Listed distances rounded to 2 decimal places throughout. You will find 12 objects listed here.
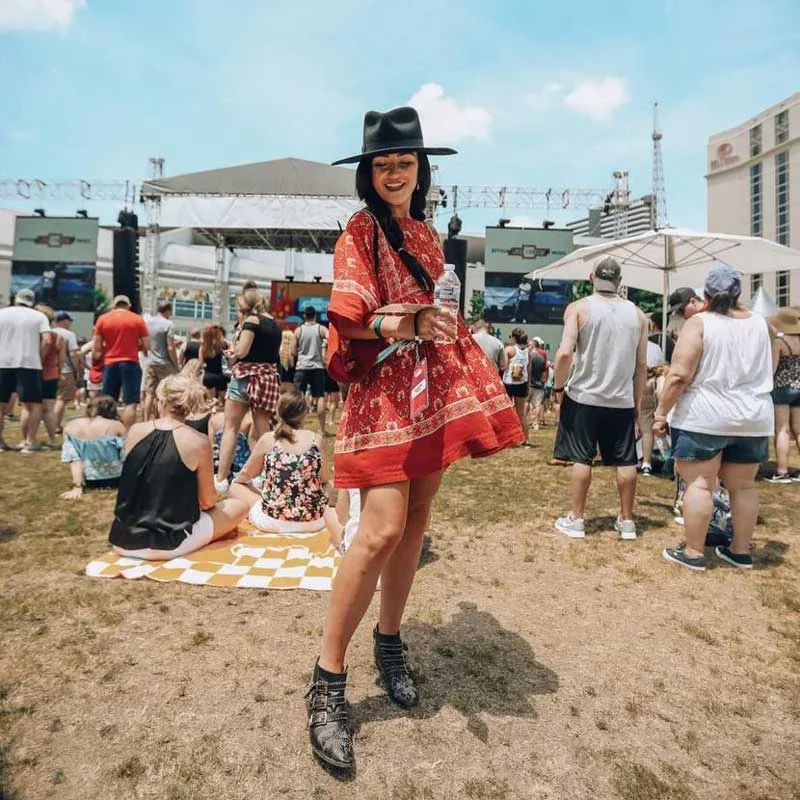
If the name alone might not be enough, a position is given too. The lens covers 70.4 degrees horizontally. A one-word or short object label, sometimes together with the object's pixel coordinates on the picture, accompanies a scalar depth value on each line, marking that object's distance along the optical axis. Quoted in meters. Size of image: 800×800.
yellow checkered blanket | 2.95
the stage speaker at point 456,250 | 21.25
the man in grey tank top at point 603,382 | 3.77
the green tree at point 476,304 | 39.38
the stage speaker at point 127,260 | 20.52
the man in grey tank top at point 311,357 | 7.86
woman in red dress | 1.60
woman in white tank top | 3.17
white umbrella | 6.18
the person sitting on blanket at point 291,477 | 3.83
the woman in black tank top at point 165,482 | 3.18
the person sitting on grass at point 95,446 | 4.76
